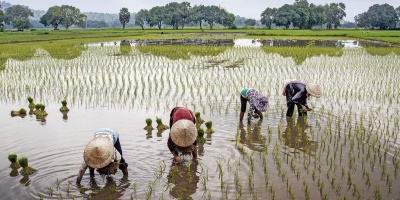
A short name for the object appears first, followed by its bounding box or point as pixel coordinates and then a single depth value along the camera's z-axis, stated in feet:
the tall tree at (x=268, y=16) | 235.54
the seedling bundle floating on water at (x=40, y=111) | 26.25
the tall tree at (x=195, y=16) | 238.89
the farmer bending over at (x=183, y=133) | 14.43
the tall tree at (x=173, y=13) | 236.63
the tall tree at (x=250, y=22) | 305.82
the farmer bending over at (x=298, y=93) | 23.17
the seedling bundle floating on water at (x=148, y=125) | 22.95
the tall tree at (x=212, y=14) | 250.78
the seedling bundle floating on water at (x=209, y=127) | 22.30
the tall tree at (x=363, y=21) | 234.17
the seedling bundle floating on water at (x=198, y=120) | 24.28
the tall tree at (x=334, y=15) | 243.60
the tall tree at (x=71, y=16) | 236.26
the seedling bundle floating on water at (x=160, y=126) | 23.13
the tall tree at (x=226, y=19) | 248.75
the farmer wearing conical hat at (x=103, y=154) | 12.62
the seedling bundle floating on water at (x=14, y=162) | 16.98
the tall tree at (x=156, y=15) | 234.99
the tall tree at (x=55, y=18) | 231.91
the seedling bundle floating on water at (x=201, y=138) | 20.30
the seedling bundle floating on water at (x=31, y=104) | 28.09
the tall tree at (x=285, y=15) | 215.12
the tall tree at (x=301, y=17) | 212.02
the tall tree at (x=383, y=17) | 217.56
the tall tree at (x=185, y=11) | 249.96
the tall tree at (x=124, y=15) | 263.90
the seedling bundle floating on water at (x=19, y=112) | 26.58
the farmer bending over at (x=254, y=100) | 21.88
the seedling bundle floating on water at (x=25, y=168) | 16.38
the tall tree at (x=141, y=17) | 246.27
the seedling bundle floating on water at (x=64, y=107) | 27.32
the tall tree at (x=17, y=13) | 264.85
